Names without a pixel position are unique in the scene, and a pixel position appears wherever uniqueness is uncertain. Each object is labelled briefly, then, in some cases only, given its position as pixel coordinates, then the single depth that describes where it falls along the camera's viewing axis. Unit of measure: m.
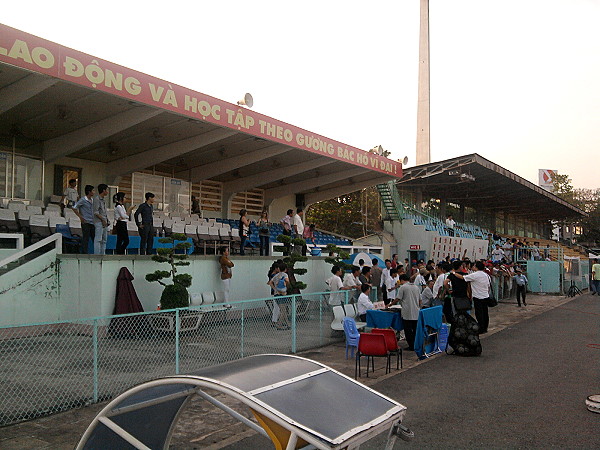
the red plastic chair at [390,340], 8.84
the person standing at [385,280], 14.47
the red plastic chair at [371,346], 8.59
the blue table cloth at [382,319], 10.87
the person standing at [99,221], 11.40
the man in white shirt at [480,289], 12.43
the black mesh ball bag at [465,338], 10.50
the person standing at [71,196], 15.23
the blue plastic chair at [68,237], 12.84
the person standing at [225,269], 13.18
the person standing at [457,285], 11.06
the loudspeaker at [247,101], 17.11
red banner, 11.12
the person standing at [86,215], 11.20
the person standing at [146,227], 12.16
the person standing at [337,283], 12.84
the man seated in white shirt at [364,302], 11.34
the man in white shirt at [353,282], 12.80
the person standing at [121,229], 12.05
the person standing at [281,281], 13.14
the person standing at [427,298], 12.73
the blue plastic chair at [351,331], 9.54
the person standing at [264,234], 15.64
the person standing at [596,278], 24.83
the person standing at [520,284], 19.73
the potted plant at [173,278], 11.11
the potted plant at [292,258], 13.61
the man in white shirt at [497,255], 26.31
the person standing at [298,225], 16.45
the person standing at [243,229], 15.52
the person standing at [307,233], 18.42
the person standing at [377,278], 14.85
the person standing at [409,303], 10.45
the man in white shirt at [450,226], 32.87
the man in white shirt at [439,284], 12.72
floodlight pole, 53.81
